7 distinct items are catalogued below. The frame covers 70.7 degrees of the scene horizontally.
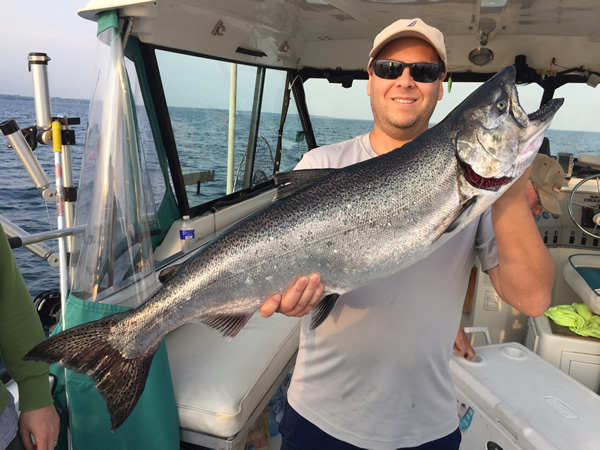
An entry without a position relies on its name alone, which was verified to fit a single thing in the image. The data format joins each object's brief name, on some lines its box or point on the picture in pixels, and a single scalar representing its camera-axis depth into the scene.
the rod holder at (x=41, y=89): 2.57
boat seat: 2.46
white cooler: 2.47
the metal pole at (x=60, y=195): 2.66
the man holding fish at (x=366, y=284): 1.65
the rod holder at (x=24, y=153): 2.69
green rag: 3.50
